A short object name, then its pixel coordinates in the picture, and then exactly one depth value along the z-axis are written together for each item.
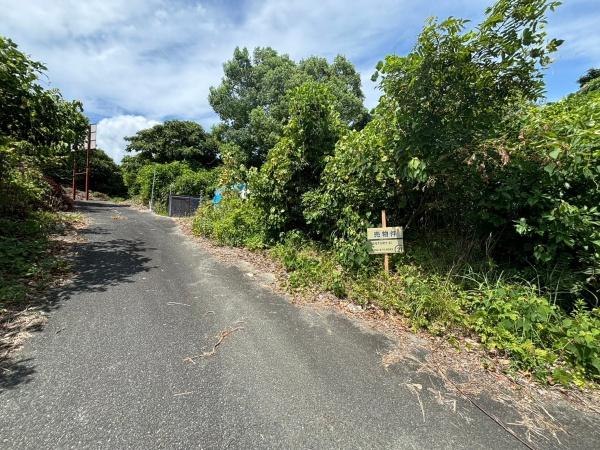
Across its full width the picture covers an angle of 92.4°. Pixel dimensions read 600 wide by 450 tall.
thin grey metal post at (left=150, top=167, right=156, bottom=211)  16.38
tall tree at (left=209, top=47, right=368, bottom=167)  17.89
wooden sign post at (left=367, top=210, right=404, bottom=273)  4.52
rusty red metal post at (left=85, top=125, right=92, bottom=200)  21.71
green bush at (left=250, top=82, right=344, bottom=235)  6.10
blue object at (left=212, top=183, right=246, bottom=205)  8.39
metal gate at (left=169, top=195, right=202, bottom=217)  14.37
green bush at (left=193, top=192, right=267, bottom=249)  7.08
